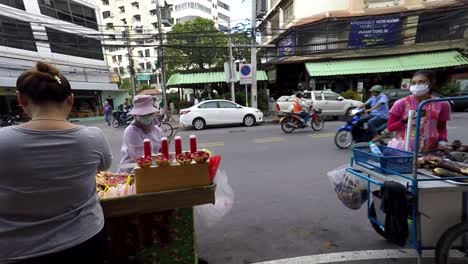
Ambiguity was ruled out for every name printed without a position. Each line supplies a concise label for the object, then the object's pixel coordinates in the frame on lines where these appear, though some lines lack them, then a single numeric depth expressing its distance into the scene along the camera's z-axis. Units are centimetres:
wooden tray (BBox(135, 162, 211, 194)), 166
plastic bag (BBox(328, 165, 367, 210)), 240
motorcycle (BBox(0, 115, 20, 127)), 1348
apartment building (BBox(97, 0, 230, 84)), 4069
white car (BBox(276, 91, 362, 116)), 1288
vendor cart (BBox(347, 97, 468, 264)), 182
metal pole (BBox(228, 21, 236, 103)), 1348
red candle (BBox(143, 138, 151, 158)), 177
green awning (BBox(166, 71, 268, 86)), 1677
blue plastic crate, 199
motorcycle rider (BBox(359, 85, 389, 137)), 643
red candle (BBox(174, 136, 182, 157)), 176
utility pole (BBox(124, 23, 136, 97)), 1691
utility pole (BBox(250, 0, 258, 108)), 1273
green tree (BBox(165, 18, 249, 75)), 2458
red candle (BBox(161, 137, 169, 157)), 175
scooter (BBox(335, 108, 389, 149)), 680
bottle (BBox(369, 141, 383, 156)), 221
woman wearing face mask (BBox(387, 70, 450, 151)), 245
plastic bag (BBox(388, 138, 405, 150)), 253
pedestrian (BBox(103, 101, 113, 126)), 1593
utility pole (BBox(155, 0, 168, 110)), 1441
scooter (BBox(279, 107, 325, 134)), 936
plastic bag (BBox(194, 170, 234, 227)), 207
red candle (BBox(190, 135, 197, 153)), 181
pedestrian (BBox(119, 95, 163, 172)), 252
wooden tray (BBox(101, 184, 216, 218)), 164
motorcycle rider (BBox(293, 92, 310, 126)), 937
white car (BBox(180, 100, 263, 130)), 1148
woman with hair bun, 109
